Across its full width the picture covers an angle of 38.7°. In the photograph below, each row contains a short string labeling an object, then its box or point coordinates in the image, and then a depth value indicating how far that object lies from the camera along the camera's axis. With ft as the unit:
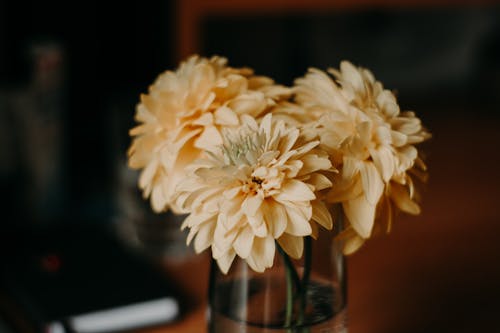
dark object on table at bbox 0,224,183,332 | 2.67
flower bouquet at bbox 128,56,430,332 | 1.63
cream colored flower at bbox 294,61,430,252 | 1.75
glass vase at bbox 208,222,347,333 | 1.94
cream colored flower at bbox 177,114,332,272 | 1.61
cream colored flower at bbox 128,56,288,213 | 1.86
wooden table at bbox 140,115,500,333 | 2.74
